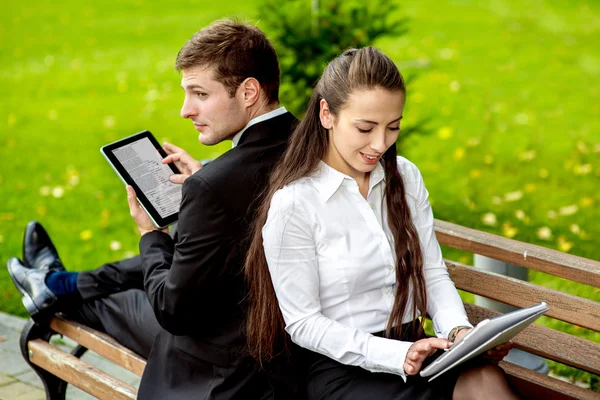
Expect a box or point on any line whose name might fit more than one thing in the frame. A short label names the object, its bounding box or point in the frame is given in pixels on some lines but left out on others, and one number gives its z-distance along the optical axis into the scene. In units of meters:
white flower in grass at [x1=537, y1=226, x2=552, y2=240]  6.04
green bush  5.76
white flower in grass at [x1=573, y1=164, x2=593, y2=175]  7.29
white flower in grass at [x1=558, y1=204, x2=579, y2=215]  6.47
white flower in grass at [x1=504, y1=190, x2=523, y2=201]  6.79
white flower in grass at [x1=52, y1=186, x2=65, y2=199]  7.55
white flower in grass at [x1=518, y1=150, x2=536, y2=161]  7.66
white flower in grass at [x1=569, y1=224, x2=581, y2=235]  6.14
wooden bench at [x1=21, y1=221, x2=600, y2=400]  2.98
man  2.79
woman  2.69
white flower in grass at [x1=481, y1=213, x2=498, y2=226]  6.35
